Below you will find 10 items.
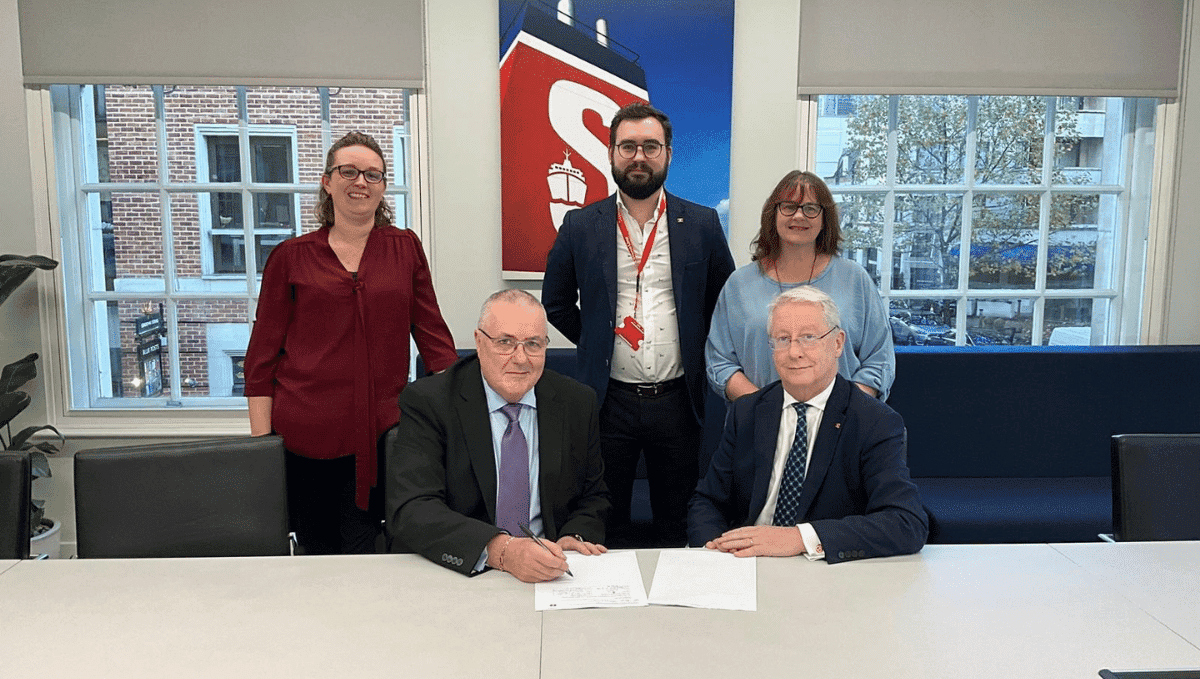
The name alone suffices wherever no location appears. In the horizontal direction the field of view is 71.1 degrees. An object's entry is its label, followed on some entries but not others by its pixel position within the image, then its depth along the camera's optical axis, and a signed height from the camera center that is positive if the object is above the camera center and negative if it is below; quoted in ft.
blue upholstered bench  12.21 -2.09
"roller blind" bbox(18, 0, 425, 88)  11.78 +3.05
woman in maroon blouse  7.92 -0.88
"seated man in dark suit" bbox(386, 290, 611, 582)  6.28 -1.43
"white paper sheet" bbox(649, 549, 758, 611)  5.14 -2.06
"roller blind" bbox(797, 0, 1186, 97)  12.33 +3.20
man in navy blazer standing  8.52 -0.54
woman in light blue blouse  8.09 -0.32
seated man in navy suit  6.35 -1.44
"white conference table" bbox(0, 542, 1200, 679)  4.43 -2.10
